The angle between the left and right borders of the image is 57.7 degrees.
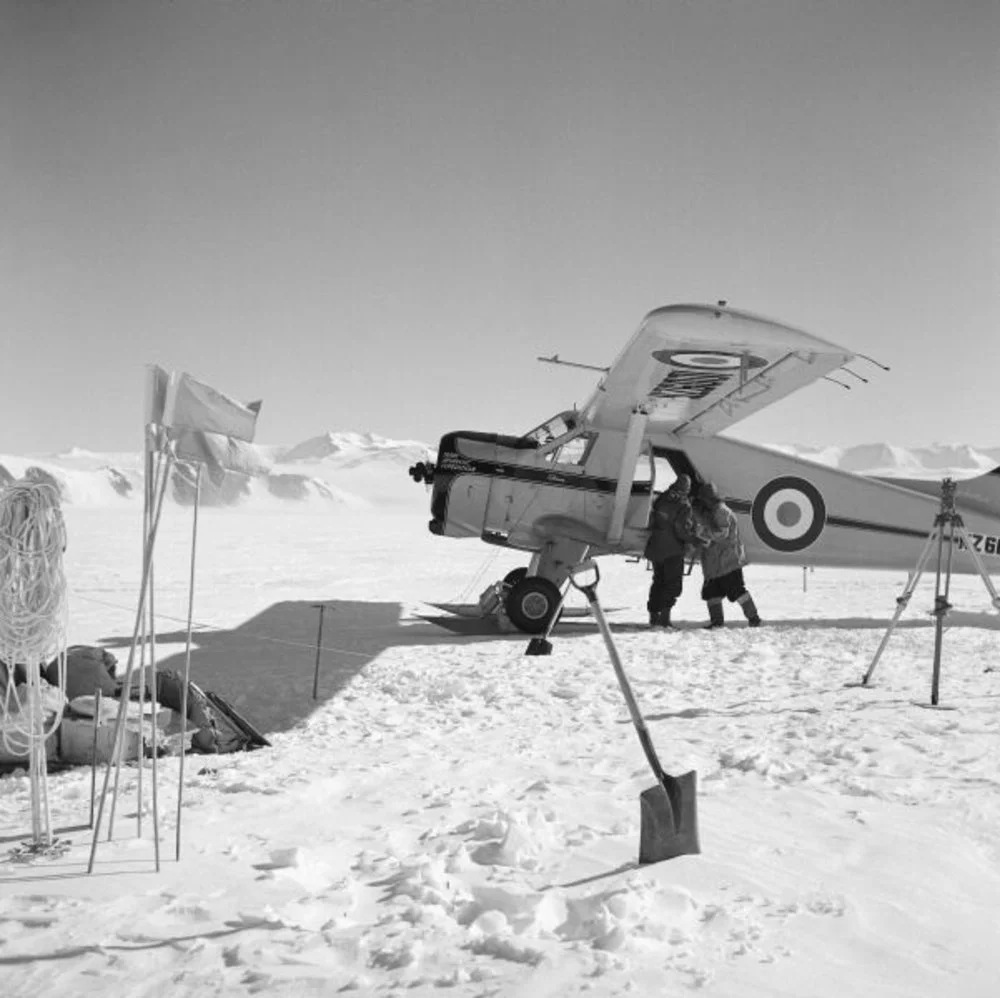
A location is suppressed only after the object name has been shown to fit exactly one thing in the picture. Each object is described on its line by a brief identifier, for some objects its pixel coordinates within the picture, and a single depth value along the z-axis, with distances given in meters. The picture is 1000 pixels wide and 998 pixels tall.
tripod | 5.57
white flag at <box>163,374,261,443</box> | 3.52
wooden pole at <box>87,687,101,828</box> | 4.01
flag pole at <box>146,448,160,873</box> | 3.06
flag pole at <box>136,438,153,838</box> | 3.35
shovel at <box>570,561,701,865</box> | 3.04
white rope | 3.38
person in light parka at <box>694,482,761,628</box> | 9.97
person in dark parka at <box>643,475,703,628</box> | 9.93
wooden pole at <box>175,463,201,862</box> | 3.16
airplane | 9.05
